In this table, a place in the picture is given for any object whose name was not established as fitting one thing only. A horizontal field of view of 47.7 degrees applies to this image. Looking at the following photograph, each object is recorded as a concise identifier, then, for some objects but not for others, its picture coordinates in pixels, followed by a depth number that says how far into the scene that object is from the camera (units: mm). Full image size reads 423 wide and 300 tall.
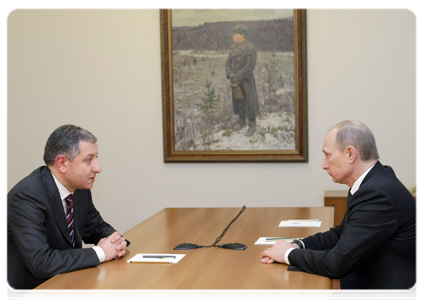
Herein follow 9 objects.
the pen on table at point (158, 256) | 2738
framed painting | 5793
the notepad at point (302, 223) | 3537
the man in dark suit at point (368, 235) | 2352
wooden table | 2135
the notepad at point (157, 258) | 2643
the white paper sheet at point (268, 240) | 3014
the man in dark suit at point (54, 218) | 2533
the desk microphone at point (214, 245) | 2898
